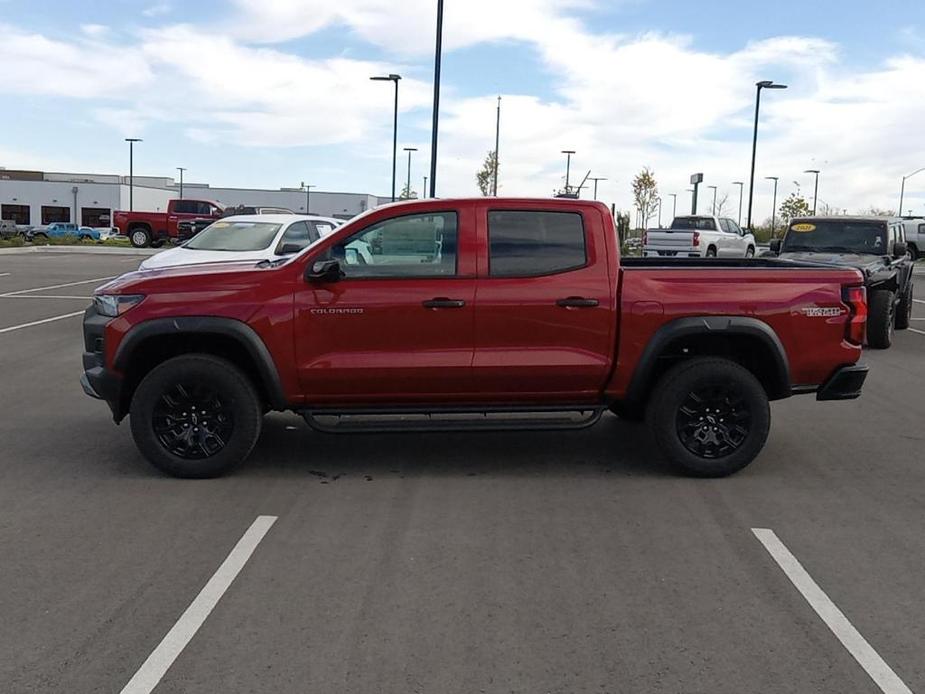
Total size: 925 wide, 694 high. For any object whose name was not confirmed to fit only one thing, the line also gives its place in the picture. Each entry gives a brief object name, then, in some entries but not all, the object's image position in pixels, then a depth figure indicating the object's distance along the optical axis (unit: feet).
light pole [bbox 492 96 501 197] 137.64
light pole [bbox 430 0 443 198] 70.13
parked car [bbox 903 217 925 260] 142.31
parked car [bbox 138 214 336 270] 44.68
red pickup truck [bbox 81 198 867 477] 21.34
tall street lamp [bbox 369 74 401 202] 114.11
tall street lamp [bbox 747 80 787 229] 122.11
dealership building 289.74
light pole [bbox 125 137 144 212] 243.15
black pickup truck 45.50
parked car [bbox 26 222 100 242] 196.38
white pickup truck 97.81
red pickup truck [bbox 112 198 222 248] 139.54
